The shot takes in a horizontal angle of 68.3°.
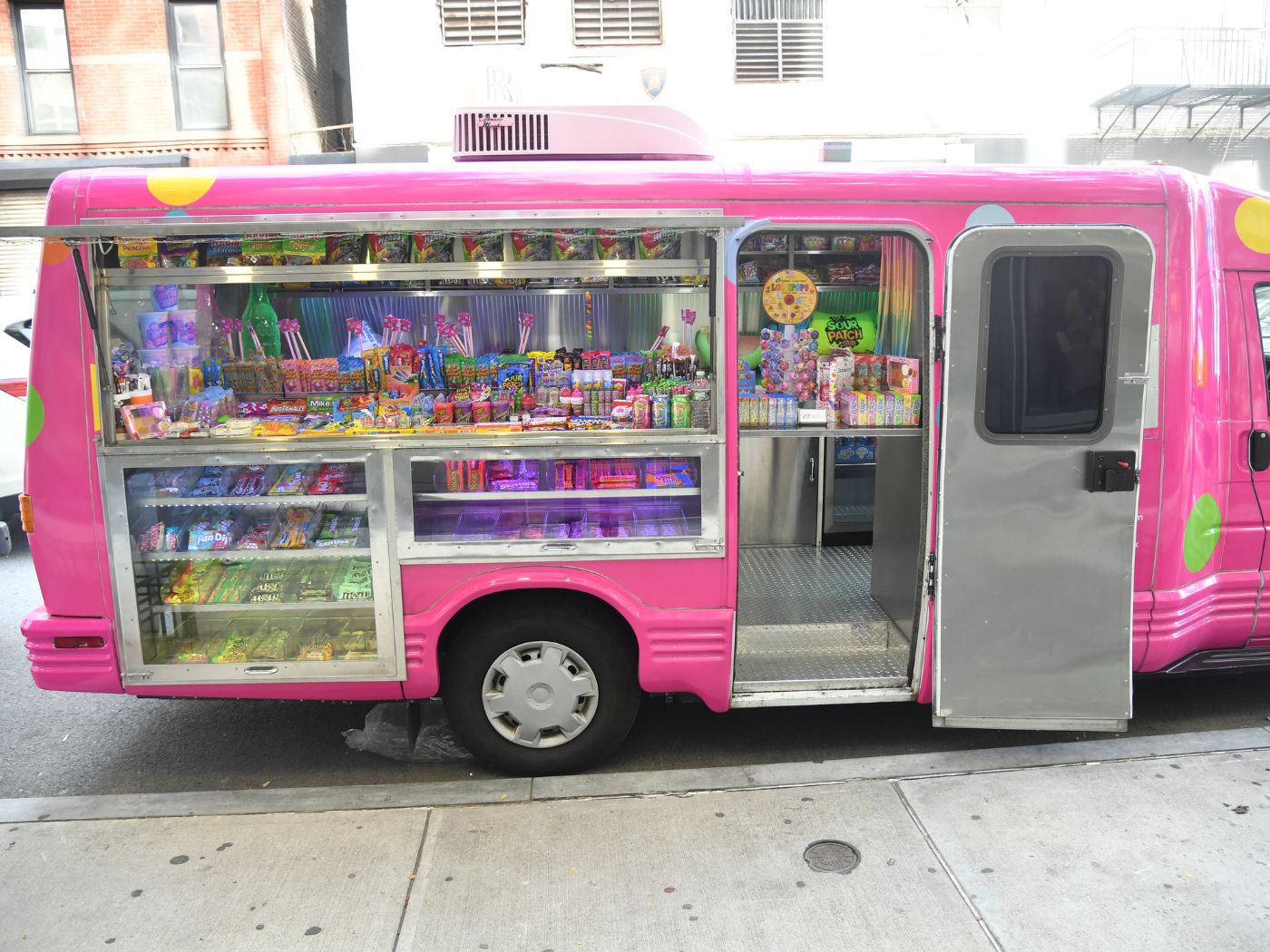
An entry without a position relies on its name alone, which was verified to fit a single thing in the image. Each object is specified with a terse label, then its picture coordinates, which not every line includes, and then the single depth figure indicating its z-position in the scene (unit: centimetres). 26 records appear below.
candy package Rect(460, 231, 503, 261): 405
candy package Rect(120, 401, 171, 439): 383
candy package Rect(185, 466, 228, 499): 401
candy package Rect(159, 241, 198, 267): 398
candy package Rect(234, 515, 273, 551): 408
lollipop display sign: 423
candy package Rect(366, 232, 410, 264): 402
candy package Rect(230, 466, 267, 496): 406
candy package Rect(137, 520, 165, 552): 393
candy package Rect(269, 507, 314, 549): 408
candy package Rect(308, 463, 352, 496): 404
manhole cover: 331
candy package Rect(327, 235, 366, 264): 402
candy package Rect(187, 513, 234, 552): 403
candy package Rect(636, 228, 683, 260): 409
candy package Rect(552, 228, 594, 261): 403
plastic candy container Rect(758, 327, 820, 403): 438
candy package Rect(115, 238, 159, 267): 387
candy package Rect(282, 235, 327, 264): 399
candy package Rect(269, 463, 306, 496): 405
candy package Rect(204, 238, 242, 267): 405
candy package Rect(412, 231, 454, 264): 404
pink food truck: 377
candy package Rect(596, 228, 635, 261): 408
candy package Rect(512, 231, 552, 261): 403
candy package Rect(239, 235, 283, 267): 399
